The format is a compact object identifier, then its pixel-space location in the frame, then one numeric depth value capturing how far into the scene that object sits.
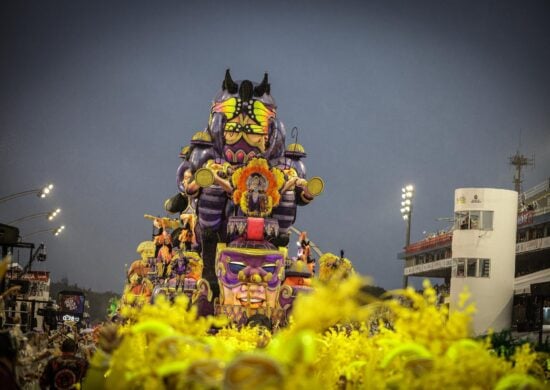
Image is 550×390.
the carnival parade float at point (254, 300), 10.51
